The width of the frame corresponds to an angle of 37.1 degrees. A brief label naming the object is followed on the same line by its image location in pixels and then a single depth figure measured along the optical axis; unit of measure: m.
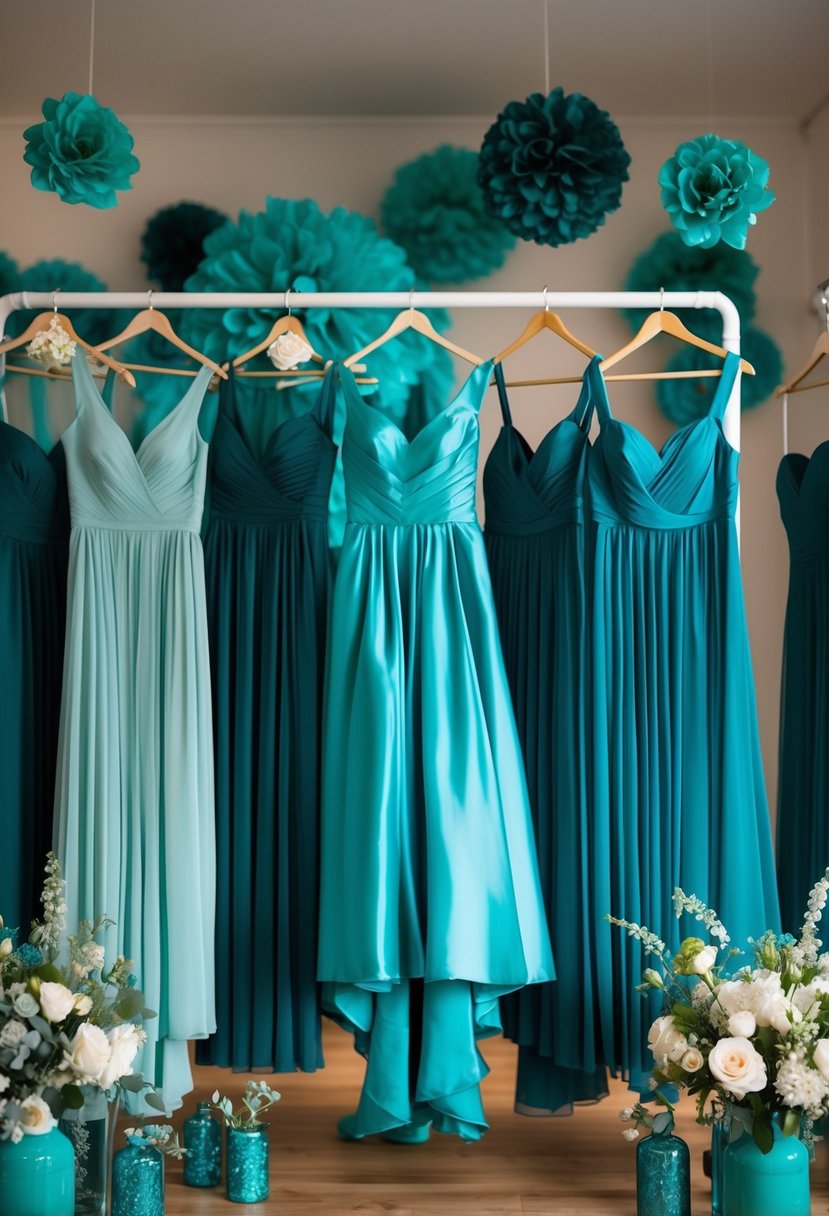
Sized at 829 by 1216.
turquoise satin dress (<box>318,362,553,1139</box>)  2.33
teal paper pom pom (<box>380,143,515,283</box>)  3.48
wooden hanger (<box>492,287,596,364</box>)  2.60
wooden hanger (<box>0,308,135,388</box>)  2.59
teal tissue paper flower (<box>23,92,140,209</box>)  2.44
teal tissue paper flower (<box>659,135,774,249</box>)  2.43
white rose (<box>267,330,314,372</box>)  2.62
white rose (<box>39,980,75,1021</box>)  1.97
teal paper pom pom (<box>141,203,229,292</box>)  3.55
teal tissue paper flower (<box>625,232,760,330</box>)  3.53
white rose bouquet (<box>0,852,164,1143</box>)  1.95
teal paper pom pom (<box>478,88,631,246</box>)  2.73
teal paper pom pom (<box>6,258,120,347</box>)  3.38
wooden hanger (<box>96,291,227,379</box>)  2.64
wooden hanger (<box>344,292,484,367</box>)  2.63
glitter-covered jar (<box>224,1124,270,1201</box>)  2.25
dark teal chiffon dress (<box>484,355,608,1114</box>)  2.45
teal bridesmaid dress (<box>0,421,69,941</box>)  2.50
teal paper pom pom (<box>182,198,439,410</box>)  3.11
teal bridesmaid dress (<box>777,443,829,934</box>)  2.52
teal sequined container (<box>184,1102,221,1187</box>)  2.34
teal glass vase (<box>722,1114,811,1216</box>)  2.01
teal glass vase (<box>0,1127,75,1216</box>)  1.95
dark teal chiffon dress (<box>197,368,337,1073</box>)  2.49
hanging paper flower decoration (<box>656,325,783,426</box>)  3.54
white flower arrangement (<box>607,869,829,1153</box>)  1.96
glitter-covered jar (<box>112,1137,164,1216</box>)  2.10
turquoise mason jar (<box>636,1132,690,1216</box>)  2.11
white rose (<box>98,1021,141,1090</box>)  1.99
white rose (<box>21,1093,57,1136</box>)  1.94
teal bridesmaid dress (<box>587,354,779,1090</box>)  2.43
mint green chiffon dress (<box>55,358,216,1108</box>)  2.38
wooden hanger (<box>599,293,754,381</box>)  2.63
